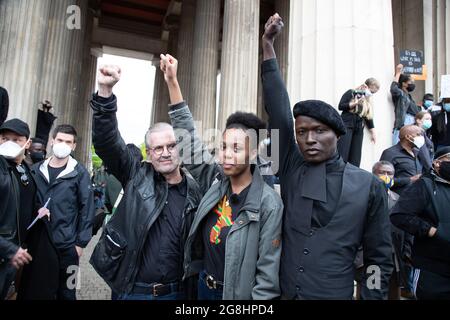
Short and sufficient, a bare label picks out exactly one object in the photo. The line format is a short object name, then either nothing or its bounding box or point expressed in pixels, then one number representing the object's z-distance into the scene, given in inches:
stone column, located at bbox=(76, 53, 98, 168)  735.9
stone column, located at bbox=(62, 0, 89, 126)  570.8
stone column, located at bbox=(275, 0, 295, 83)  634.2
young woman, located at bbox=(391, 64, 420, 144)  237.1
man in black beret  72.3
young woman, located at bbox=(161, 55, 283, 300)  76.0
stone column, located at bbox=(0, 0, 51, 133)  344.2
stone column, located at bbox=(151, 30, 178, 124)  836.1
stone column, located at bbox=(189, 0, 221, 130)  533.0
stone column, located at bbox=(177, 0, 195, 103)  651.5
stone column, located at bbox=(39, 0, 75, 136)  444.1
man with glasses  88.9
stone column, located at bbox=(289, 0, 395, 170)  152.3
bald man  188.1
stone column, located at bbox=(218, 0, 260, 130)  422.3
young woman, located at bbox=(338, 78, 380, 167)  151.6
